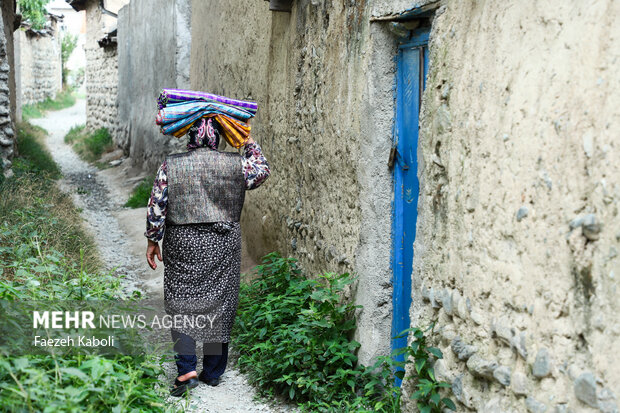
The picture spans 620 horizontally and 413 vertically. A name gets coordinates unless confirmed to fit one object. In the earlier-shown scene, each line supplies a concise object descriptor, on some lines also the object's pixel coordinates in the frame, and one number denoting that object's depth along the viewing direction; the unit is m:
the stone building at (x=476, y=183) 1.90
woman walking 3.75
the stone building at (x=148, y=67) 9.77
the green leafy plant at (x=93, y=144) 14.23
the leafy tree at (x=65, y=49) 31.81
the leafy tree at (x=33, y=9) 18.05
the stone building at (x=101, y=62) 15.24
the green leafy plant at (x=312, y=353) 3.41
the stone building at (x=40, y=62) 22.03
